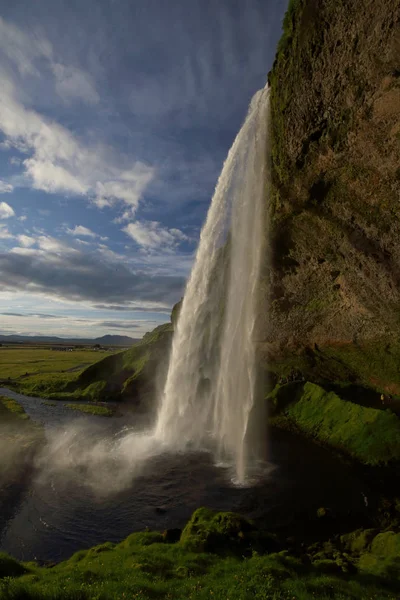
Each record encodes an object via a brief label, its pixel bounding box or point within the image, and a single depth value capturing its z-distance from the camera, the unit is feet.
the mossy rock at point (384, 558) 40.70
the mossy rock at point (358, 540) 51.44
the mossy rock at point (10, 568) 37.72
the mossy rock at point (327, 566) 40.74
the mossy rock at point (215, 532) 47.03
